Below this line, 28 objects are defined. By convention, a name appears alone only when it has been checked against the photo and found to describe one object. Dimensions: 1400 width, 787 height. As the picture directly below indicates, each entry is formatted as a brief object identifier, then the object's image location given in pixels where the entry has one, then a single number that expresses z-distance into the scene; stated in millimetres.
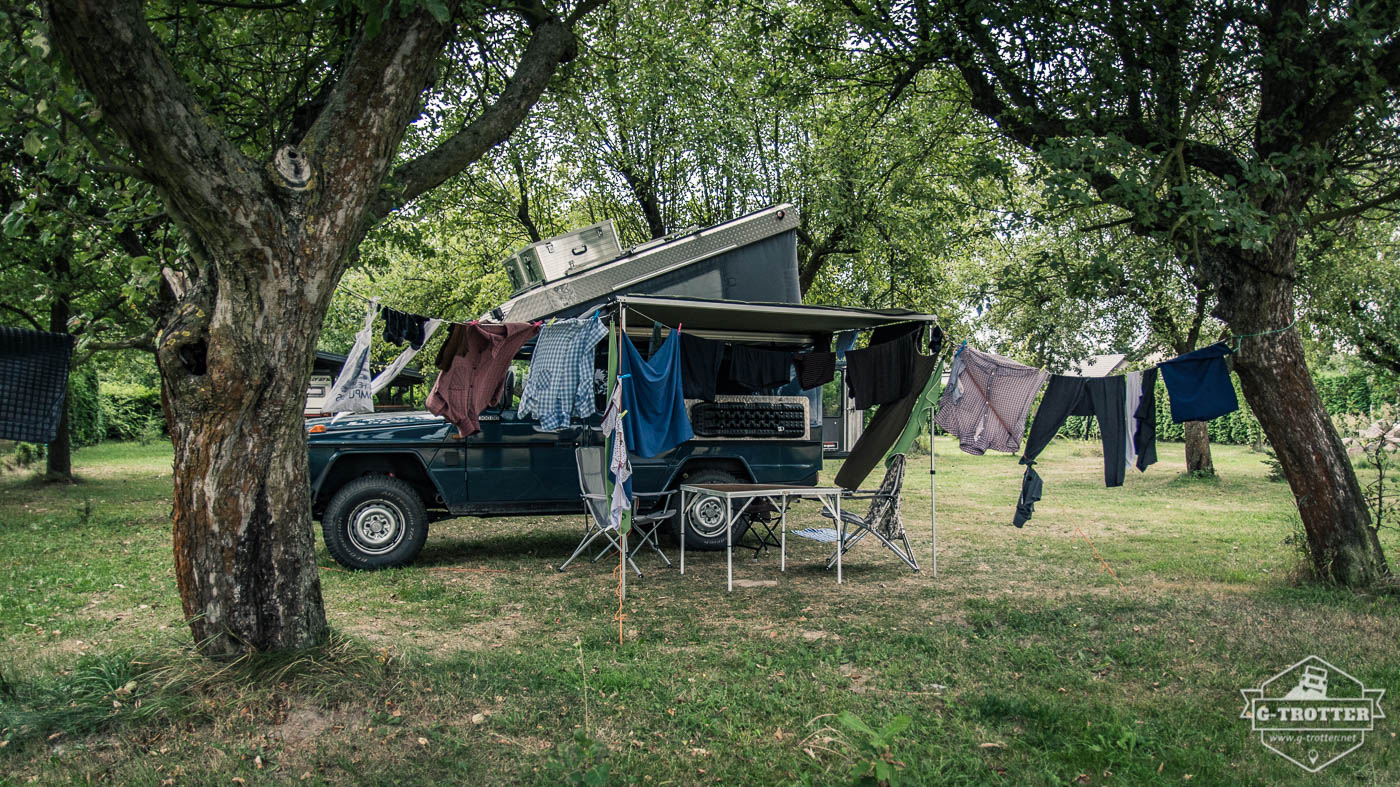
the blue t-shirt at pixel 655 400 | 6492
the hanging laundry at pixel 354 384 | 7164
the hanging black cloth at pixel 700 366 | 7504
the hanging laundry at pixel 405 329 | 7109
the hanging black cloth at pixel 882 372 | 7676
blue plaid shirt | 6910
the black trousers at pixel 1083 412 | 7184
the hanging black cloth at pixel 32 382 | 4293
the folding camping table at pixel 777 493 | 7145
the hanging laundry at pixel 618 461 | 5977
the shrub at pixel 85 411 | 20438
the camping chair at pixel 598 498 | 7520
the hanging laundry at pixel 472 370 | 7316
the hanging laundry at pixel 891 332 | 8180
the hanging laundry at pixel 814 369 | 8445
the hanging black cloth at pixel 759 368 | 8180
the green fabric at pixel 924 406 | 7449
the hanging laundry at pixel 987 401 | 7355
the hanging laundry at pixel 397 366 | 7117
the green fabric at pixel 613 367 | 6336
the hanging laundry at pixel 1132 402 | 7152
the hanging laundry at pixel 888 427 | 7500
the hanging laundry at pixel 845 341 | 9656
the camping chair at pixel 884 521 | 7566
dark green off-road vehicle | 7594
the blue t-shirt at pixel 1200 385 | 6711
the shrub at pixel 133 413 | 27266
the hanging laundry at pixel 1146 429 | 7141
